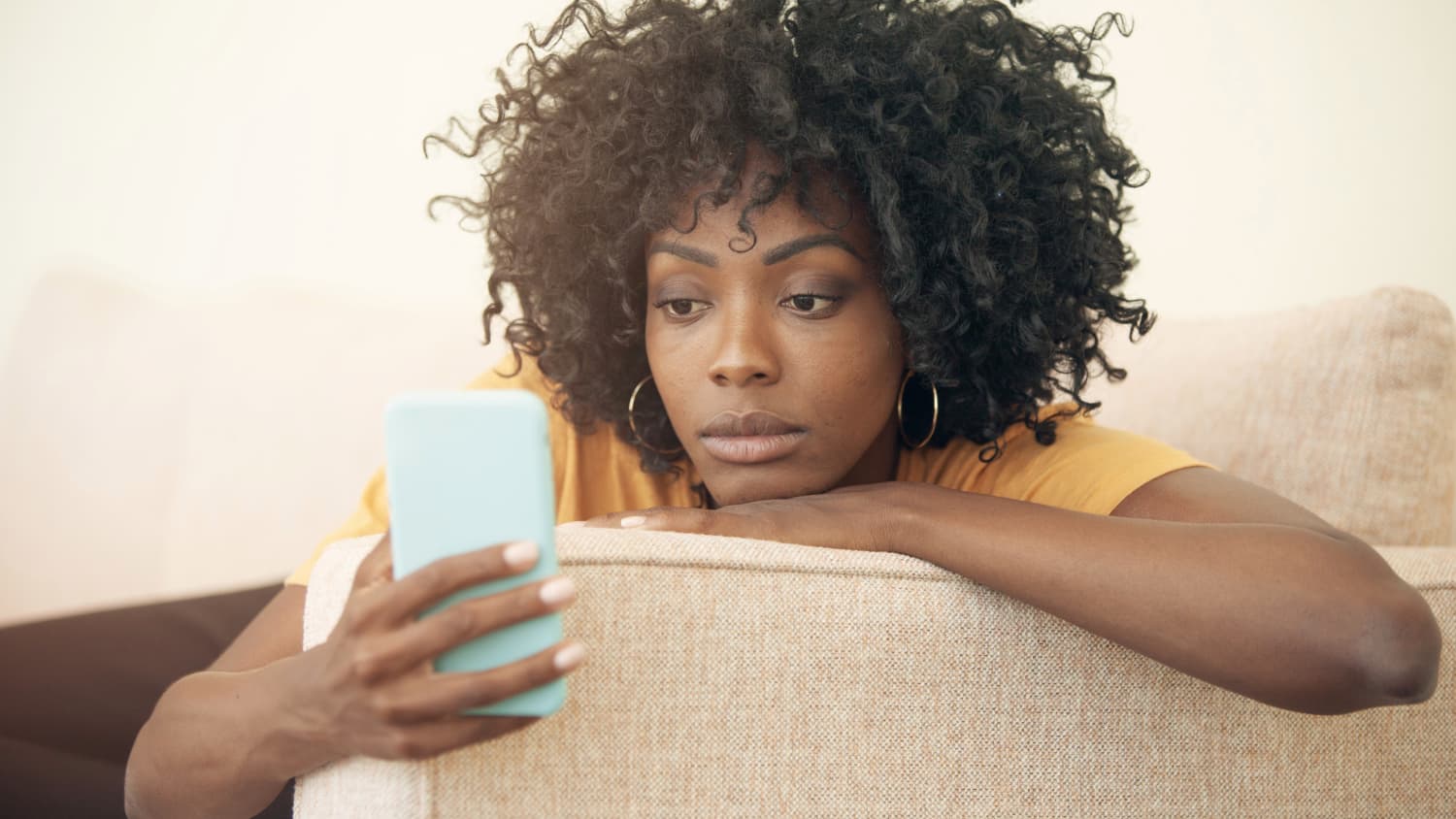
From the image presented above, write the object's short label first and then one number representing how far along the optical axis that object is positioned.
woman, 0.91
